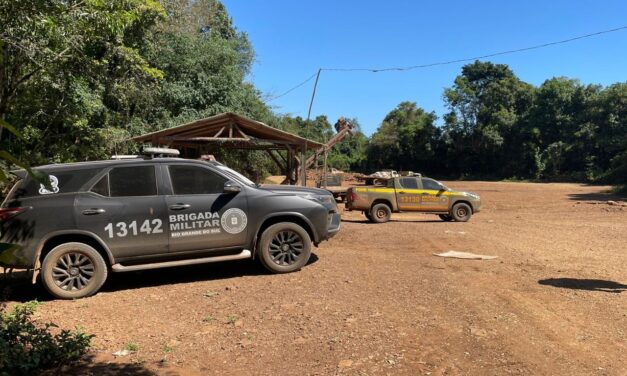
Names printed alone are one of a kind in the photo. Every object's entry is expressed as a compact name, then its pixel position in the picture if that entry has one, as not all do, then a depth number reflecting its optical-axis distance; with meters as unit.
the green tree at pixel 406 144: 66.62
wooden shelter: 14.97
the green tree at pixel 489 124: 58.09
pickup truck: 16.36
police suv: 6.31
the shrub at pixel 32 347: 3.51
